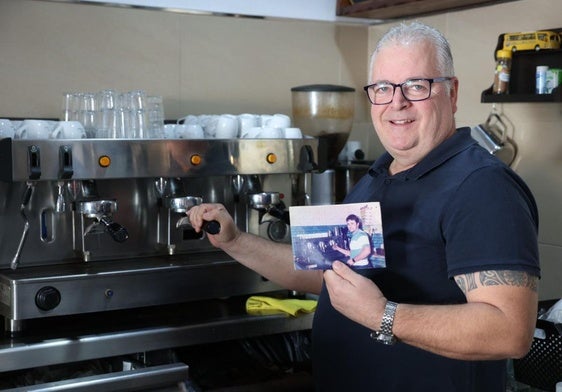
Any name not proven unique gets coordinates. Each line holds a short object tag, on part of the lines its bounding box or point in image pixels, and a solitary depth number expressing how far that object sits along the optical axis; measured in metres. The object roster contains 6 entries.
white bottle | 2.40
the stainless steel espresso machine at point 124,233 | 2.02
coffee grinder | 2.83
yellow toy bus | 2.40
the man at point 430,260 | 1.43
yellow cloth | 2.28
